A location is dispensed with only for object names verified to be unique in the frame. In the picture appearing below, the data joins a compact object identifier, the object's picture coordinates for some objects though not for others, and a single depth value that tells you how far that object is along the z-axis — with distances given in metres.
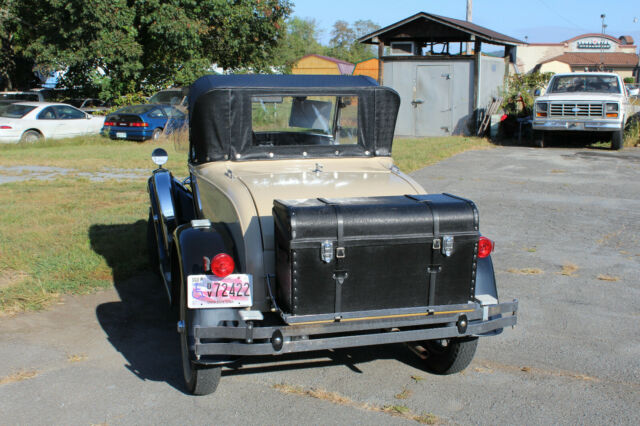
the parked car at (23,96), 24.25
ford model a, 3.33
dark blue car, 19.03
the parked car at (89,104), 26.26
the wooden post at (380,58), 20.58
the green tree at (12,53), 26.98
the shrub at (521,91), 20.58
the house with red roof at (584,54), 64.12
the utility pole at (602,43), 64.80
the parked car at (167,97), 22.69
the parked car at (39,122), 17.83
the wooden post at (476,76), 19.53
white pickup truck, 15.90
